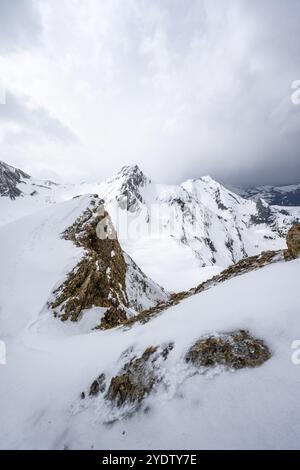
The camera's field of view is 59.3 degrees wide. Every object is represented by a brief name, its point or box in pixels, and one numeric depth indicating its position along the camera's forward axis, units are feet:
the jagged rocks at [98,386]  28.58
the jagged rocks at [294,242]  38.16
